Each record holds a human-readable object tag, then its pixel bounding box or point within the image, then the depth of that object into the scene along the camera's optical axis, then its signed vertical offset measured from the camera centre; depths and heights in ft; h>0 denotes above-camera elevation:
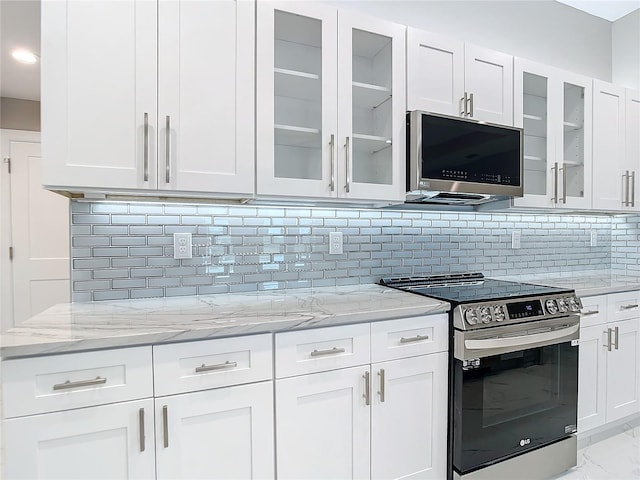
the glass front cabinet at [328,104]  5.64 +2.15
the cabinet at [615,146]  8.71 +2.16
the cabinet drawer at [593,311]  7.28 -1.51
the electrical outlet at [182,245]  6.12 -0.18
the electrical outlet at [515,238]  9.25 -0.08
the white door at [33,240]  11.54 -0.19
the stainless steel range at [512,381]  5.62 -2.37
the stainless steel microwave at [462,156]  6.36 +1.41
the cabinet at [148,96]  4.64 +1.85
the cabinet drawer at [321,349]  4.72 -1.52
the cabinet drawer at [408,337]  5.26 -1.50
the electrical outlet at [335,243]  7.22 -0.16
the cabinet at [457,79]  6.59 +2.92
